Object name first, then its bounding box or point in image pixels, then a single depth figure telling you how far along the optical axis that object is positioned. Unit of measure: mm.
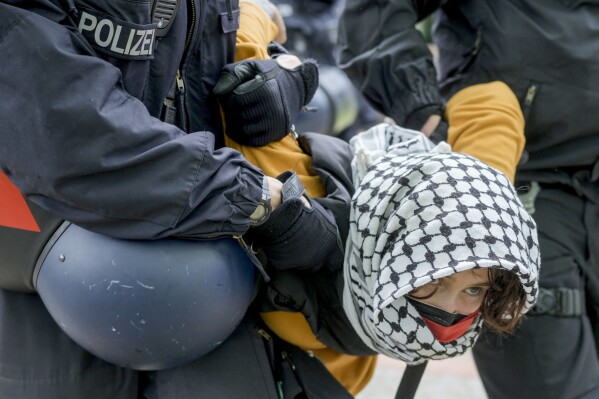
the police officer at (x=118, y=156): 1549
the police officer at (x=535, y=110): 2354
